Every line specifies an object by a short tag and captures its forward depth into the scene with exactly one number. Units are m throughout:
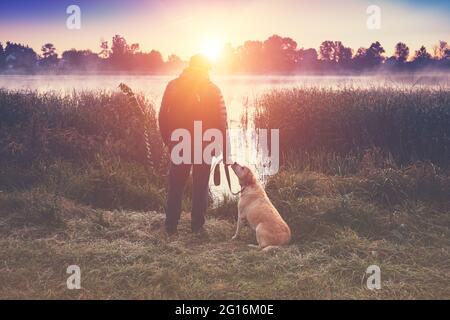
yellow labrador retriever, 6.43
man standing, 6.62
